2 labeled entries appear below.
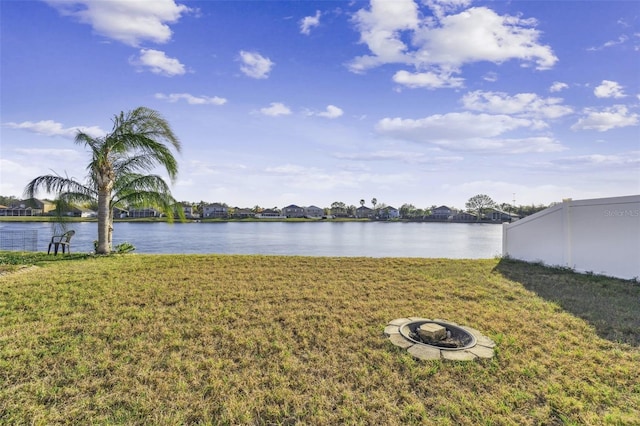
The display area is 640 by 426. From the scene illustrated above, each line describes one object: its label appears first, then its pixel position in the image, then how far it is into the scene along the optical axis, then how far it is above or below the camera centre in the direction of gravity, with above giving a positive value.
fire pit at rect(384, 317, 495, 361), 3.04 -1.31
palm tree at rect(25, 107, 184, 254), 9.09 +1.26
